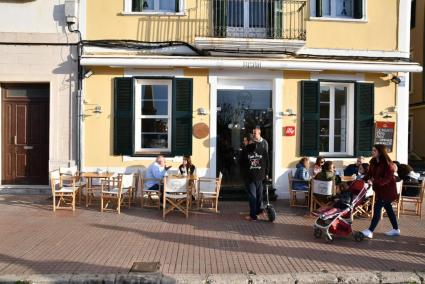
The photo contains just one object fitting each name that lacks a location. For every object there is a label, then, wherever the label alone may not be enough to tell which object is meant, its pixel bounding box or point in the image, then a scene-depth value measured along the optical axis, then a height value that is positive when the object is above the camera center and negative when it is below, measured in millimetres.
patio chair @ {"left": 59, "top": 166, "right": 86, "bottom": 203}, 9933 -1051
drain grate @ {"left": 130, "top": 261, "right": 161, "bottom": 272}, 5712 -1782
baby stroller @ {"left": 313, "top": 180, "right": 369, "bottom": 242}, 7355 -1410
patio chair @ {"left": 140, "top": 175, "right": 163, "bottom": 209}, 9664 -1518
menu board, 11656 -80
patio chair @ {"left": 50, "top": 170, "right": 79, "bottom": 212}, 9367 -1313
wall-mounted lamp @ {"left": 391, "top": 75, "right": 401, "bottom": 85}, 11562 +1300
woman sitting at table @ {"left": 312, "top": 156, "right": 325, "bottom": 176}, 10330 -819
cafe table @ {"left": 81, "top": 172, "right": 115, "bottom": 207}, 9578 -1116
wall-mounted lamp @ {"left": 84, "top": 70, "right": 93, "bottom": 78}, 10936 +1294
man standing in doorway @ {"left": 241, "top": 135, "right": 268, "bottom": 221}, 8594 -798
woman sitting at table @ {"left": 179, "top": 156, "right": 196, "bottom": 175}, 10172 -875
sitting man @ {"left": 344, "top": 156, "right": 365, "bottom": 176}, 10511 -911
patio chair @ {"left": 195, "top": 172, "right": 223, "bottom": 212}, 9570 -1411
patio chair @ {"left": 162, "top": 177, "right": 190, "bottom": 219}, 8961 -1274
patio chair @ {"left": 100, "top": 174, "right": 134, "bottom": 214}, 9383 -1337
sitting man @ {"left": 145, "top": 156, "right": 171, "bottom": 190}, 9734 -965
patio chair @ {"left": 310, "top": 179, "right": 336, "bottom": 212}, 9055 -1272
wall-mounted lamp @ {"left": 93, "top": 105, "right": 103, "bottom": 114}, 11008 +452
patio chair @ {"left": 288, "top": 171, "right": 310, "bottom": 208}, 10062 -1474
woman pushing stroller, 7527 -880
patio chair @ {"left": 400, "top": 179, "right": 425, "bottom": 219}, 9289 -1509
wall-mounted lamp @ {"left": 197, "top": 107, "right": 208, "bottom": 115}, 11164 +430
